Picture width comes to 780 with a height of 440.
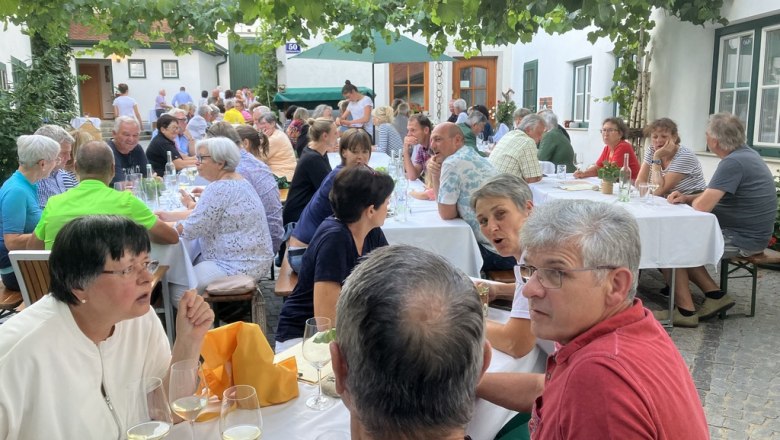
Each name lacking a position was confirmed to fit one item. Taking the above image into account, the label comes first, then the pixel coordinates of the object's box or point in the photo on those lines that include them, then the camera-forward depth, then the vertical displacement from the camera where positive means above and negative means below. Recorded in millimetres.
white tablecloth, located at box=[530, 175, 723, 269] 4840 -891
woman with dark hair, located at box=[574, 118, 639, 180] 6984 -234
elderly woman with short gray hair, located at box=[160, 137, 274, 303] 4266 -672
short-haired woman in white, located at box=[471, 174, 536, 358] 2910 -408
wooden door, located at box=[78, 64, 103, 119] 28875 +1512
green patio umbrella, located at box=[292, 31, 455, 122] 10852 +1251
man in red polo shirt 1370 -526
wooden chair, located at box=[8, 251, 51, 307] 3535 -826
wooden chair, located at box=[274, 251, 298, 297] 3935 -1014
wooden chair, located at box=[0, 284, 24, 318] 4070 -1129
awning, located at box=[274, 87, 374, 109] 16891 +728
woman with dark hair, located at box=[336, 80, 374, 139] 12555 +296
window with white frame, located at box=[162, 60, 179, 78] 27338 +2442
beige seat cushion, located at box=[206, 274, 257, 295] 4164 -1063
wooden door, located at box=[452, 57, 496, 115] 17875 +1212
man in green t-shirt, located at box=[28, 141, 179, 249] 3791 -457
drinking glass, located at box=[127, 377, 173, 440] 1544 -702
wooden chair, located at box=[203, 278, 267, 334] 4184 -1163
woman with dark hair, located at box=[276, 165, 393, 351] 2756 -555
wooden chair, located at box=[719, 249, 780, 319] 4957 -1123
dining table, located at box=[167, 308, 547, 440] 1747 -852
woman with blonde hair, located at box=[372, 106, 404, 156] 10016 -246
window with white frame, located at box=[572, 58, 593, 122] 12227 +620
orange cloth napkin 1898 -720
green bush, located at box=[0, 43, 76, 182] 7449 +259
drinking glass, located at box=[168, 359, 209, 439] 1640 -696
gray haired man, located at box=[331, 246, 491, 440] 1012 -372
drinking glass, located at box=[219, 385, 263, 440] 1530 -708
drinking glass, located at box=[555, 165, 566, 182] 7137 -573
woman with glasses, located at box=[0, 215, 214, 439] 1687 -620
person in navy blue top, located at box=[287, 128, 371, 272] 4273 -663
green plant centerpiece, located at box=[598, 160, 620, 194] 5805 -483
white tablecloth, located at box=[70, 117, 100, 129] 10430 +54
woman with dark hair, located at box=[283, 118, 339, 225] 5852 -413
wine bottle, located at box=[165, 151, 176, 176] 6881 -483
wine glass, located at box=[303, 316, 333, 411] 1912 -692
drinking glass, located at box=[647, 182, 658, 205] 5350 -609
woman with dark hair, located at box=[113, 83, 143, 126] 15844 +510
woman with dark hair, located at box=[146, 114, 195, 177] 8227 -246
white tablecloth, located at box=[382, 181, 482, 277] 4648 -847
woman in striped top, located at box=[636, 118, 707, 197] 5648 -375
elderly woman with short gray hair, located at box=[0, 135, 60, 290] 4273 -479
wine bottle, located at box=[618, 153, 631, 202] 5402 -540
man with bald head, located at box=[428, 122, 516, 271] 4746 -479
